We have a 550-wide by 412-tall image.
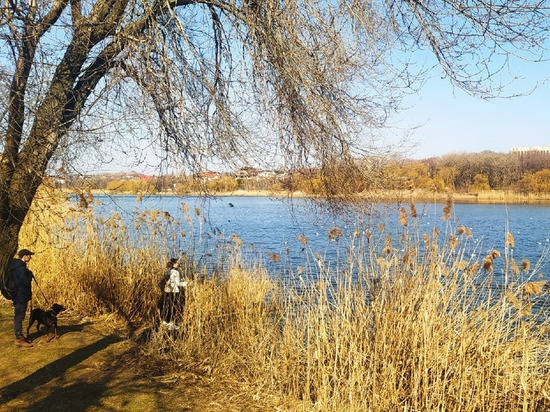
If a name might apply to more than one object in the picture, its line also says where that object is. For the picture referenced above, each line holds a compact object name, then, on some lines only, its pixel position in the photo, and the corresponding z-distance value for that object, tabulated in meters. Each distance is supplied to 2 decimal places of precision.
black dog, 5.61
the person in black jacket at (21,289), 5.45
